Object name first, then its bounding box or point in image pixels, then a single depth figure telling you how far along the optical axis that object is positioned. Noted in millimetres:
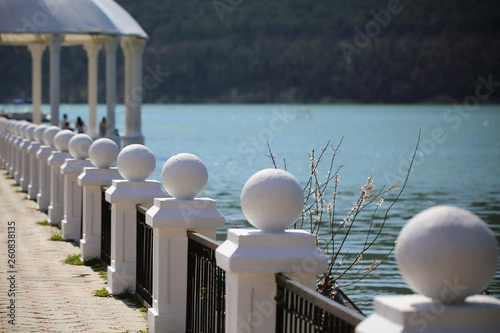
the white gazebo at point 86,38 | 33969
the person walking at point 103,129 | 35688
